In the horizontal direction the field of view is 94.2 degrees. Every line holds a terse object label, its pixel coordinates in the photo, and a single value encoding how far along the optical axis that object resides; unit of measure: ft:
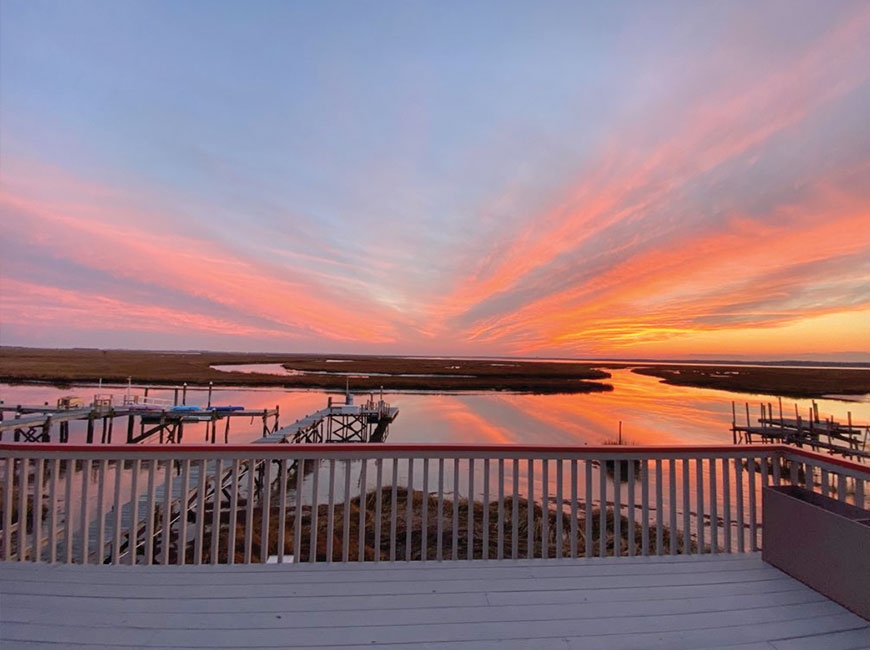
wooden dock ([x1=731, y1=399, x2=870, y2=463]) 50.21
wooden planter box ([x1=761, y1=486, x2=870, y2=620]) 7.82
